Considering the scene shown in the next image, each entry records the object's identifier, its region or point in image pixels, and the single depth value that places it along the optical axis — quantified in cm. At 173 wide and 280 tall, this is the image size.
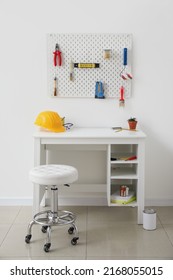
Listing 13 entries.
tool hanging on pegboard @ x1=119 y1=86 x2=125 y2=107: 372
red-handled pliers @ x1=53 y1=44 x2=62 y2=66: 367
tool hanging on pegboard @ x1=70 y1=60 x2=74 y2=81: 371
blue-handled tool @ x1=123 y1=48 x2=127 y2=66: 364
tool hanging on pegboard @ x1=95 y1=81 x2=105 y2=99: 371
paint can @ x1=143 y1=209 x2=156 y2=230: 322
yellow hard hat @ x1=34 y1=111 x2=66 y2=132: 345
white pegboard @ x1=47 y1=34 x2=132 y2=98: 369
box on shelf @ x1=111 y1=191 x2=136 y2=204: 335
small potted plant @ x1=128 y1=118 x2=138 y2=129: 357
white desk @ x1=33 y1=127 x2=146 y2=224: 329
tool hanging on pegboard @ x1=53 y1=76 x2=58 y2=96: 373
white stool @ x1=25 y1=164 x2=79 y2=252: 285
